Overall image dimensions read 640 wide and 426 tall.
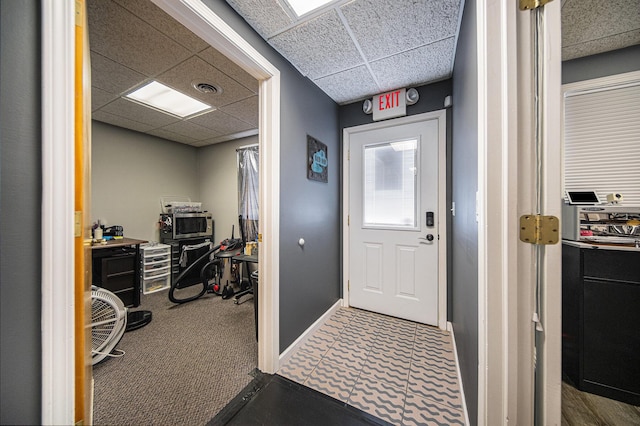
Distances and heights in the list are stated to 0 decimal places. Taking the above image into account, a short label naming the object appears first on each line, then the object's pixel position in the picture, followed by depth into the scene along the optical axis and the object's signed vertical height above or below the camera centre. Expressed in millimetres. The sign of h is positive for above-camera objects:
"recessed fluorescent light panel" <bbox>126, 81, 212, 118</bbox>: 2389 +1369
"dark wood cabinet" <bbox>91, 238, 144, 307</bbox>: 2602 -689
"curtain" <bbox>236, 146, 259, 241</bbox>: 3703 +383
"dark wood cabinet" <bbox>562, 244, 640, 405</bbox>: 1367 -722
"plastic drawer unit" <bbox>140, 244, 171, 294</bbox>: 3273 -841
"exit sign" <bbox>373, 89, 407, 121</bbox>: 2345 +1184
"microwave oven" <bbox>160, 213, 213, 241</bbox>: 3635 -220
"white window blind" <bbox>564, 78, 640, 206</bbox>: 1685 +577
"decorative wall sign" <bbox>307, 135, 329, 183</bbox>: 2145 +541
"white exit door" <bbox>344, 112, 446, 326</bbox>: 2301 -60
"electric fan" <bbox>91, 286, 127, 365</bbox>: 1654 -864
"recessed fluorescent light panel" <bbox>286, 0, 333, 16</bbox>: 1373 +1329
